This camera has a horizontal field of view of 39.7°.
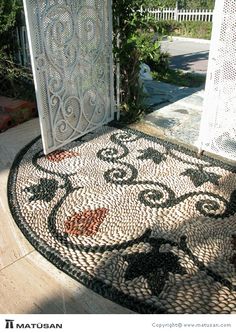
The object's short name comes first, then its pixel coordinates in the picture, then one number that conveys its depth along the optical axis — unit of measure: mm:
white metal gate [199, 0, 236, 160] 2796
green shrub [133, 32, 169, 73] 3842
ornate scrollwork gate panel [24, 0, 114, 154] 2994
